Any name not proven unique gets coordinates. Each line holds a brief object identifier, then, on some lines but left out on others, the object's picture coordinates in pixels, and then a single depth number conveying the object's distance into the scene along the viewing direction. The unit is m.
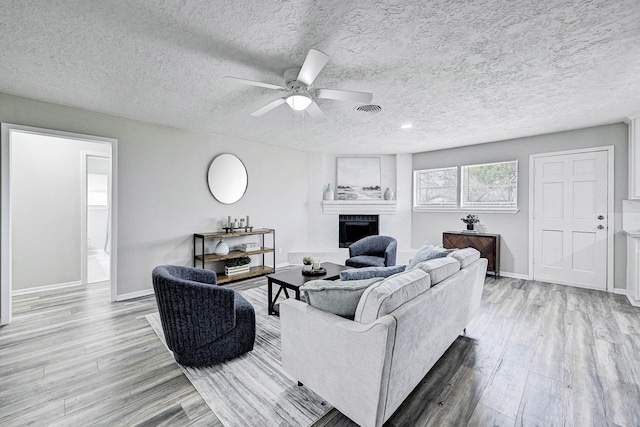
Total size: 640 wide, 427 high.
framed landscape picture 6.05
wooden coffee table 2.85
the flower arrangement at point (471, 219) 4.89
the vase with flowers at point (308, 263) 3.27
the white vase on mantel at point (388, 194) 5.88
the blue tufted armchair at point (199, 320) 1.97
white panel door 3.96
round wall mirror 4.46
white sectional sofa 1.36
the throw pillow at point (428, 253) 2.50
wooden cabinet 4.59
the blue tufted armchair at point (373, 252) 4.25
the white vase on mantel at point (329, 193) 5.92
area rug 1.61
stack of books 4.55
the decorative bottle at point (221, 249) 4.27
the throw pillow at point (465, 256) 2.38
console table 4.09
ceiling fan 1.87
